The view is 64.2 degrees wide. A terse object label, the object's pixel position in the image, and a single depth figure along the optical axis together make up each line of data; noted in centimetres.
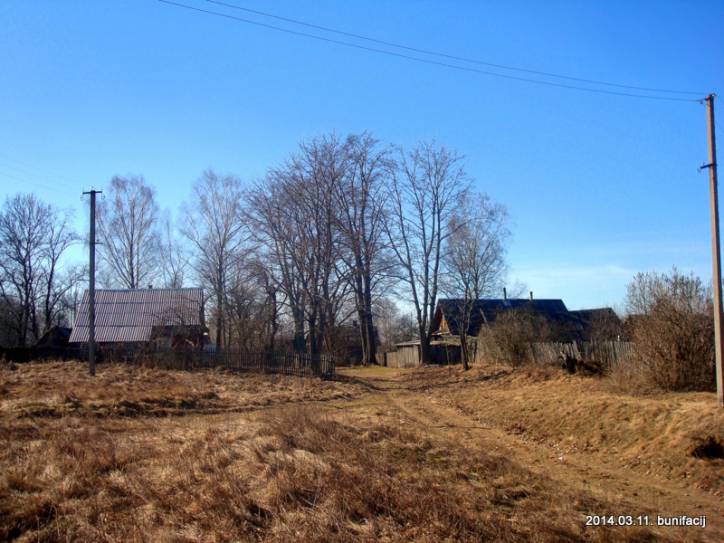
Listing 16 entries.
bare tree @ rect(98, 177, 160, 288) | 5138
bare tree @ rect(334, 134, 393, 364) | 3609
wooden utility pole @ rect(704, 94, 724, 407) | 1158
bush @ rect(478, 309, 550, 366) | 2717
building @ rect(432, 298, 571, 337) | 4912
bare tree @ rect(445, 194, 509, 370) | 3919
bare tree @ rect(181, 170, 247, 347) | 4038
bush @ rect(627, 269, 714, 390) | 1400
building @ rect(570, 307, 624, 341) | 2574
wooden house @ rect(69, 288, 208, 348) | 3869
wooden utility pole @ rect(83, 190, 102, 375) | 2472
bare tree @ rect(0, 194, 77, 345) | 5297
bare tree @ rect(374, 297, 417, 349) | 6931
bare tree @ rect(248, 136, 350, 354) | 3472
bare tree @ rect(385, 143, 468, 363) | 4194
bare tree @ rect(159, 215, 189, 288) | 5334
